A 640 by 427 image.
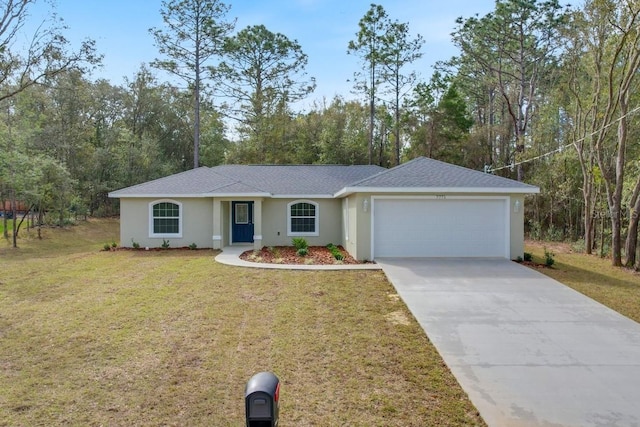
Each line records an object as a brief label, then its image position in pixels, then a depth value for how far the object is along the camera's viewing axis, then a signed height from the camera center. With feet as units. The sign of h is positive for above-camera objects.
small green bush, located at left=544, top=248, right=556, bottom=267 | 41.52 -5.37
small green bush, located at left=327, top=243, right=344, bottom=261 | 43.43 -5.12
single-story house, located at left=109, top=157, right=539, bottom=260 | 42.75 -0.28
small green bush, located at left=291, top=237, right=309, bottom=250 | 49.08 -4.39
